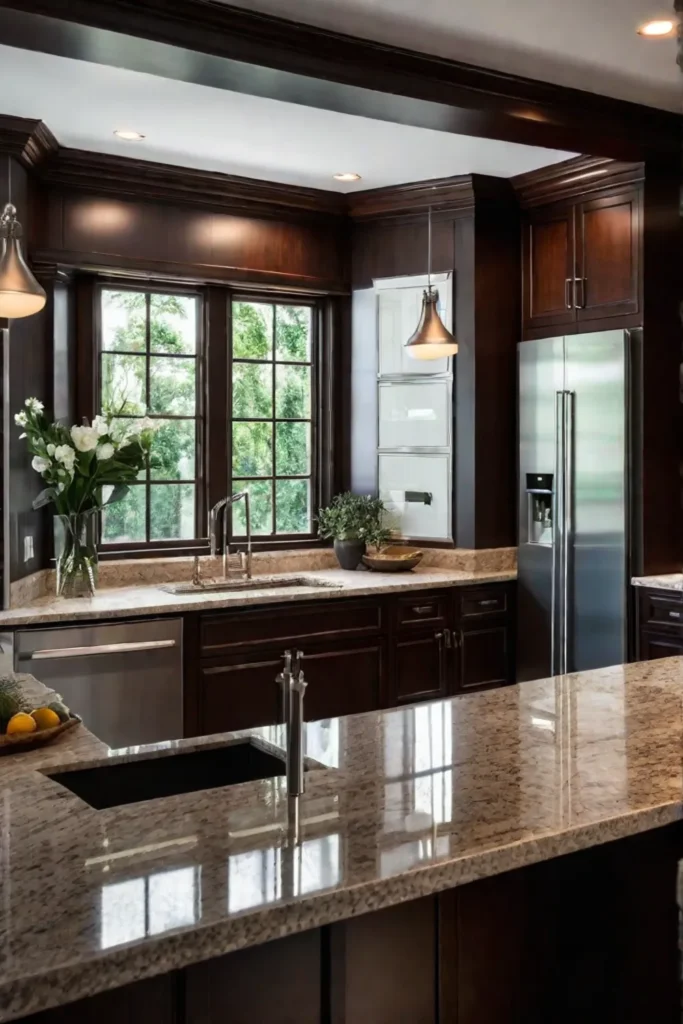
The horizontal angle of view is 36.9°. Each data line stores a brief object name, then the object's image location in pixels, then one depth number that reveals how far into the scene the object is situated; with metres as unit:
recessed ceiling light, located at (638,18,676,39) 3.17
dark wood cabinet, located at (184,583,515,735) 4.27
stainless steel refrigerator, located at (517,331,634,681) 4.52
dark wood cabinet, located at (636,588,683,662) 4.25
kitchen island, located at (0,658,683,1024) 1.35
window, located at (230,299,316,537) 5.21
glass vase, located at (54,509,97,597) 4.26
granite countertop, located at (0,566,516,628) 3.93
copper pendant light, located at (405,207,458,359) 4.47
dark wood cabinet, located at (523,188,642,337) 4.58
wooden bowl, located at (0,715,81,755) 2.12
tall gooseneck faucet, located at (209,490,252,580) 4.83
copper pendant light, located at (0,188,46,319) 3.09
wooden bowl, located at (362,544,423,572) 5.04
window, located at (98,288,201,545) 4.83
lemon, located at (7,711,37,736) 2.15
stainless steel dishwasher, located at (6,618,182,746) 3.87
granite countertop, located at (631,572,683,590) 4.23
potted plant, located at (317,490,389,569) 5.18
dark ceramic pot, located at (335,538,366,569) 5.20
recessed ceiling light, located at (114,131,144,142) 4.27
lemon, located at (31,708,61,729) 2.23
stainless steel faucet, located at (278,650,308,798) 1.69
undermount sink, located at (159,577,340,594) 4.56
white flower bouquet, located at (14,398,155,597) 4.17
